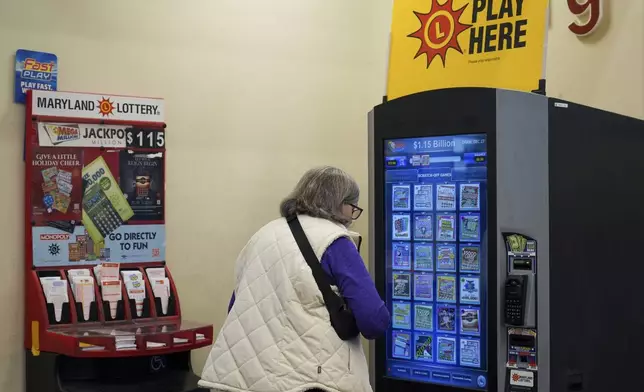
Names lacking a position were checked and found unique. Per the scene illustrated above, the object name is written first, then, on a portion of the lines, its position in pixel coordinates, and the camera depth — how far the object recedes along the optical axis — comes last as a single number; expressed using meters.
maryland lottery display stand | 3.87
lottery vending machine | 3.32
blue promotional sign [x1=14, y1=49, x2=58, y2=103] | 4.13
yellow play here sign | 3.70
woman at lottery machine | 3.08
